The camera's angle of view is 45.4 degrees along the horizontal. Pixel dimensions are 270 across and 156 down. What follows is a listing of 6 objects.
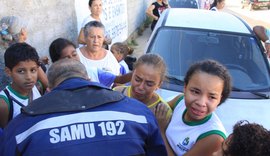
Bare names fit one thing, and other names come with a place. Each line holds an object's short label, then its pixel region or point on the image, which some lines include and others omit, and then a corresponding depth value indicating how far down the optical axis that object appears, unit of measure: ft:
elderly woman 10.94
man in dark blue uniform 4.24
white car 10.11
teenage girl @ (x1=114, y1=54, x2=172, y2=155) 7.28
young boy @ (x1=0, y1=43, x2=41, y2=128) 7.47
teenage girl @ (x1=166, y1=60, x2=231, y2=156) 6.10
